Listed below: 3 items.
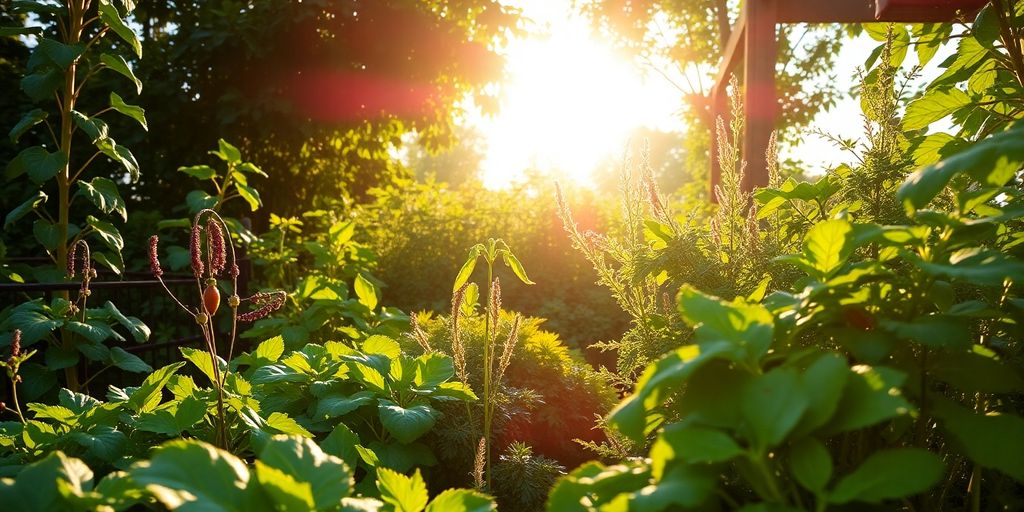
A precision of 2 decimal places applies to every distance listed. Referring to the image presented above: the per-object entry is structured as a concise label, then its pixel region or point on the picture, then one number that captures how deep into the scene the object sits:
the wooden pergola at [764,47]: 4.71
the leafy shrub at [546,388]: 3.01
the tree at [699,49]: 13.39
